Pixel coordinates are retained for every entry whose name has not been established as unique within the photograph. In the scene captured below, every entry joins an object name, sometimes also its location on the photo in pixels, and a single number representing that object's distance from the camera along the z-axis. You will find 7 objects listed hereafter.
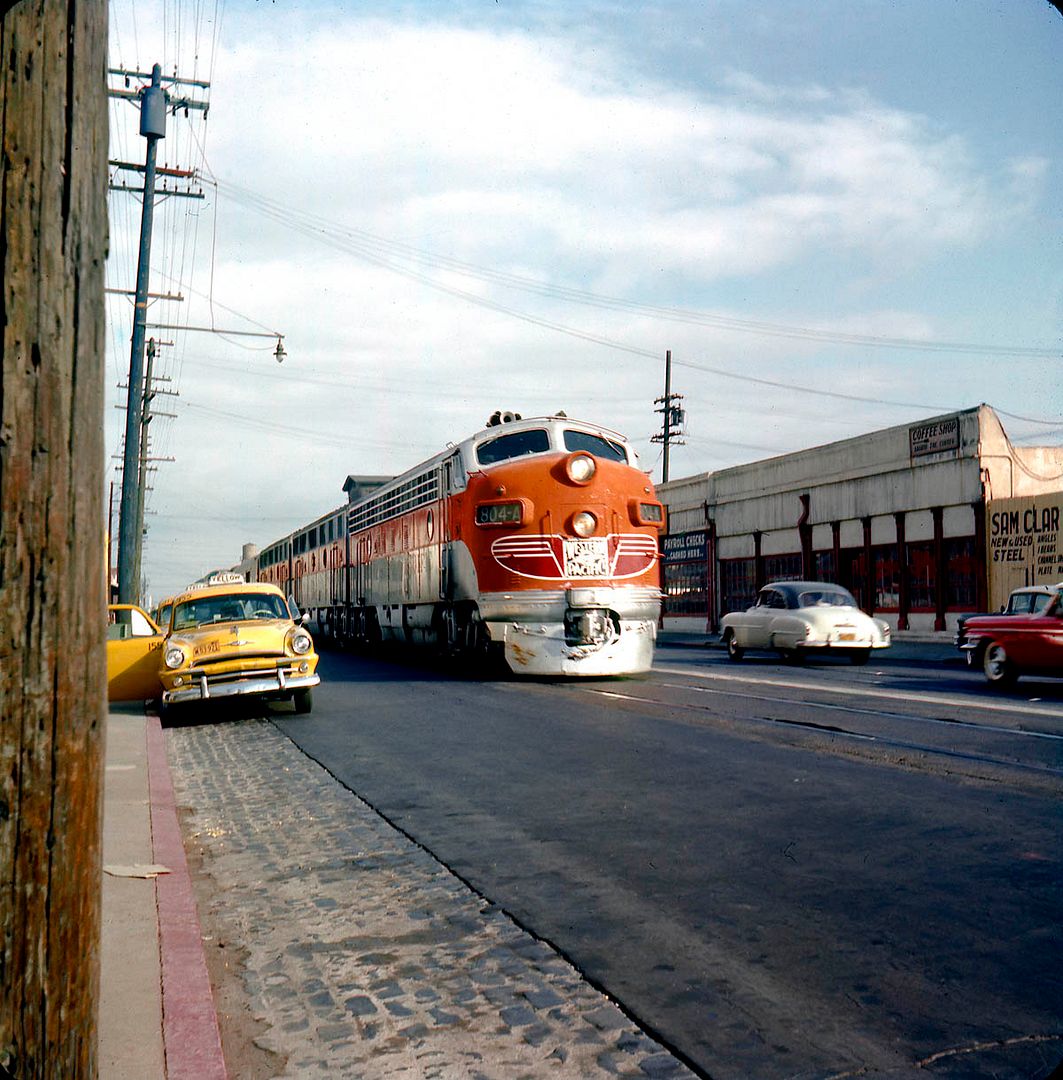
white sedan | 23.08
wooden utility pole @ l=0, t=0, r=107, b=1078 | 2.19
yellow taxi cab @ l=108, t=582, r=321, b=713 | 13.55
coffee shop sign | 31.94
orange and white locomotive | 17.70
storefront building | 31.34
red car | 15.86
